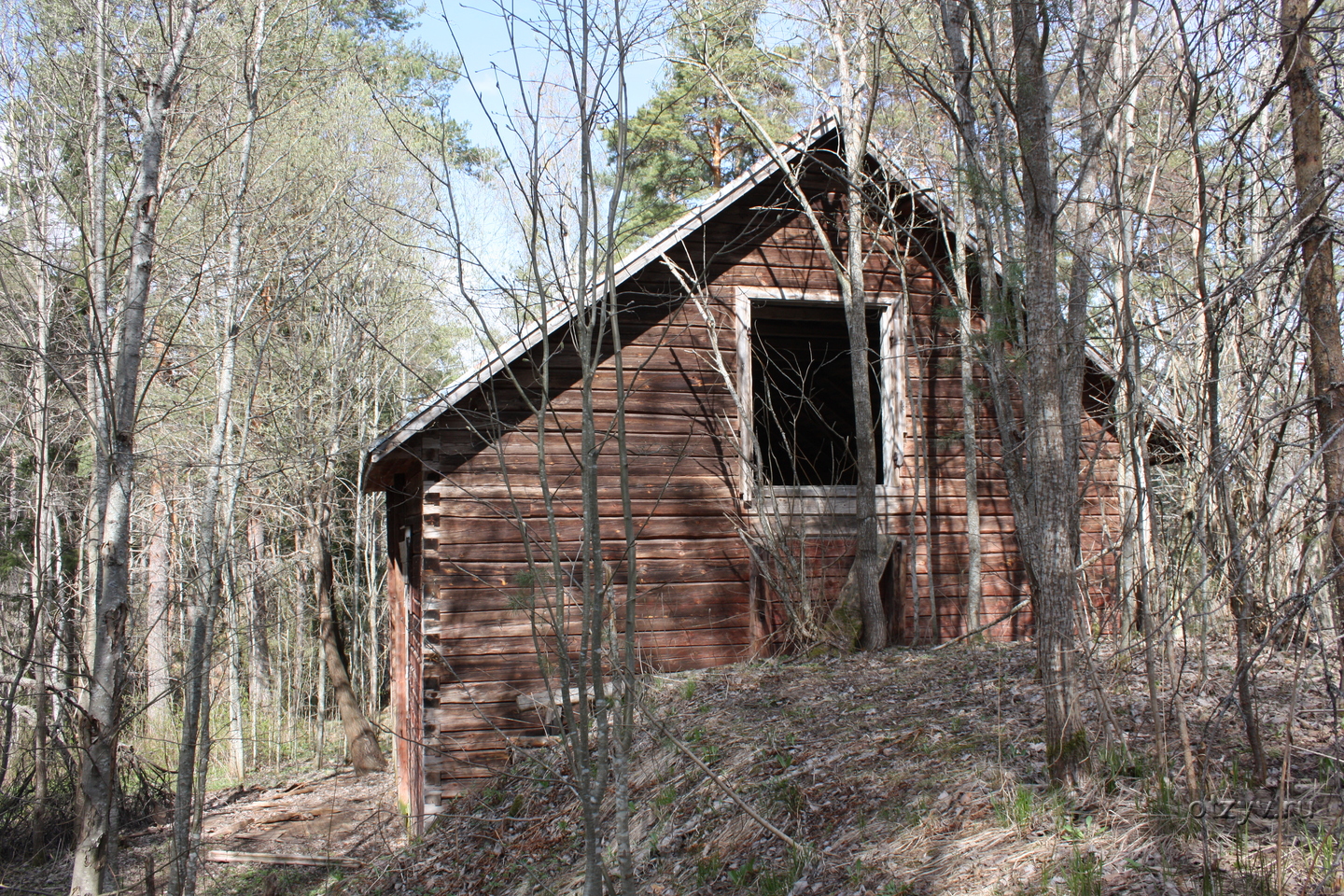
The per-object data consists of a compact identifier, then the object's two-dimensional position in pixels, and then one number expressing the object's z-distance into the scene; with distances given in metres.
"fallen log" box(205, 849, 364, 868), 10.01
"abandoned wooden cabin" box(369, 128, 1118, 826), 7.69
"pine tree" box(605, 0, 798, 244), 17.08
